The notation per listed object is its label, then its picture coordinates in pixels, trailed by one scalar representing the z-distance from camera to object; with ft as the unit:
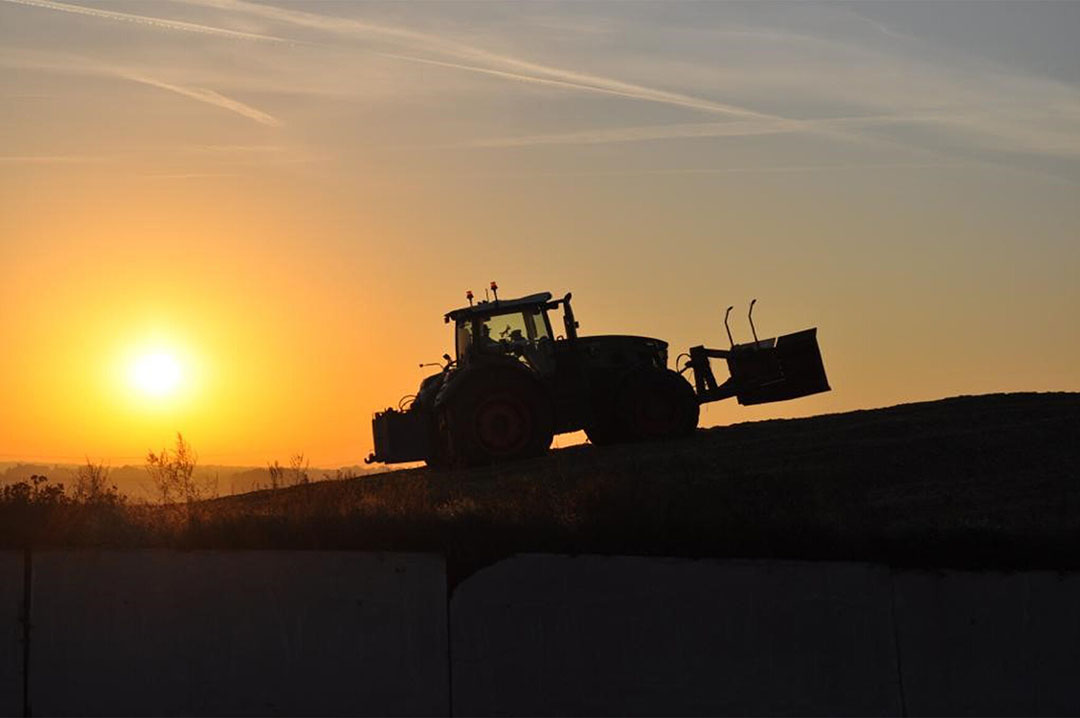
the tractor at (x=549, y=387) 72.59
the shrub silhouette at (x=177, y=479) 55.83
